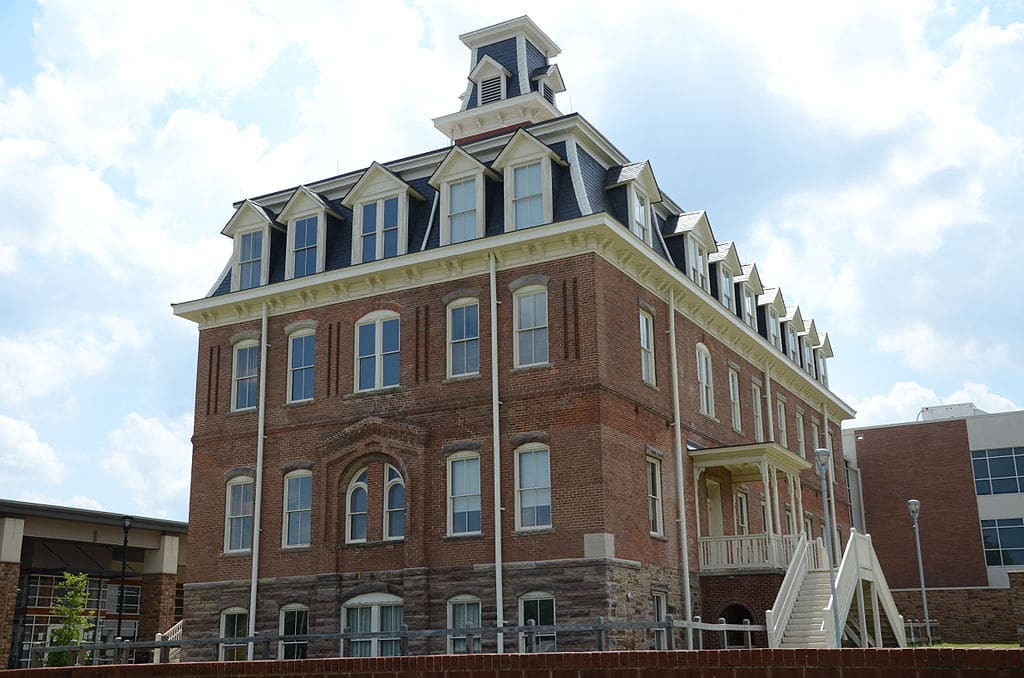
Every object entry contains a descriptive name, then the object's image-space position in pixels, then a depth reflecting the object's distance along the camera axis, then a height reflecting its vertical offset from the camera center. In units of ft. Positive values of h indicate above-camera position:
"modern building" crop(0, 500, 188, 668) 129.39 +9.14
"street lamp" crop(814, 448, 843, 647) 76.95 +11.34
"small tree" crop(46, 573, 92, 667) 122.72 +3.11
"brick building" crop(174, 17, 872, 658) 85.30 +18.54
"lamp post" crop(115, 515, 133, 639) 115.34 +11.96
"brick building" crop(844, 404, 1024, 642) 160.66 +19.19
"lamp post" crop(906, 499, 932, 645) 126.62 +13.51
